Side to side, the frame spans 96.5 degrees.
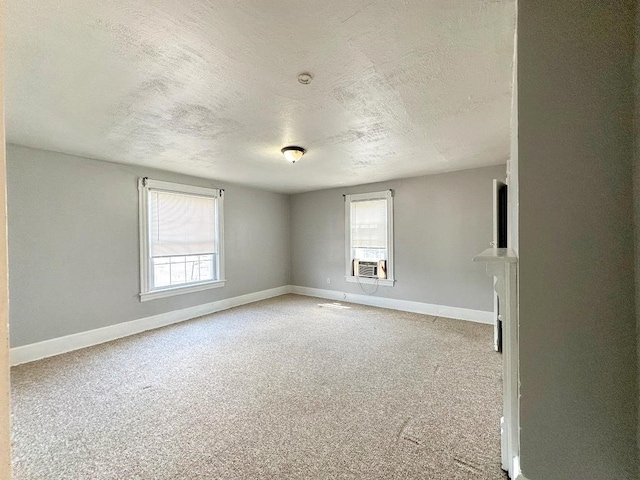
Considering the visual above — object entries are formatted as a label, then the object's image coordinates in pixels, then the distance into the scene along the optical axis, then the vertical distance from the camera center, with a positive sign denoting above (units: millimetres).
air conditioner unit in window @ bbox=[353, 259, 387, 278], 5402 -618
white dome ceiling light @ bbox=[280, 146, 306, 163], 3152 +948
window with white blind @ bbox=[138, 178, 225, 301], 4191 +3
